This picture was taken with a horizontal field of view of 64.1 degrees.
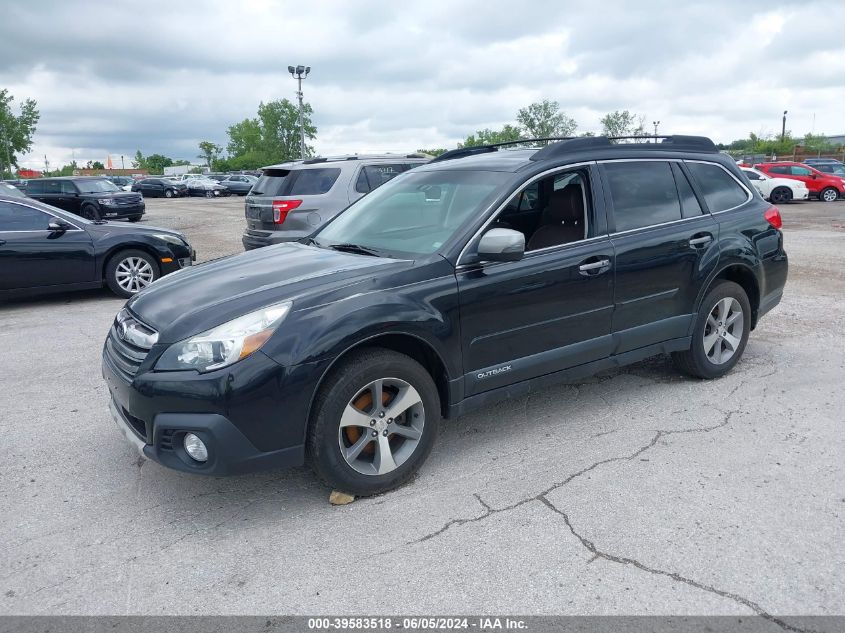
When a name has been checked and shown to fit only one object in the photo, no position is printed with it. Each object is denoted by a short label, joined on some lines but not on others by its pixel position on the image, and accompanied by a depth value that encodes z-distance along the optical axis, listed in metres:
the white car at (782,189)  27.18
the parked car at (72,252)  8.23
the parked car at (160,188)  49.22
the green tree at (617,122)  72.50
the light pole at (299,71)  42.62
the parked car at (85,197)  21.81
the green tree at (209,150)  130.12
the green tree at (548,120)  73.75
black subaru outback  3.16
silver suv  9.03
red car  27.69
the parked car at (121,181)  50.58
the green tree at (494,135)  79.50
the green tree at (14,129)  69.19
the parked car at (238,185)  48.84
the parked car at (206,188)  48.22
